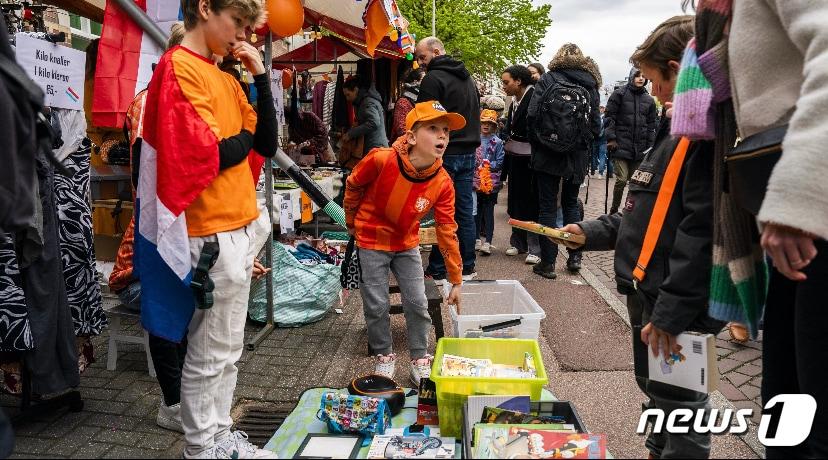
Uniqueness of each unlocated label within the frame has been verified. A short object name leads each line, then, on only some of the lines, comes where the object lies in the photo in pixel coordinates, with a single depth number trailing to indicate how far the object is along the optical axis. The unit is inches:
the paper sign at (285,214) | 222.1
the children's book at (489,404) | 101.3
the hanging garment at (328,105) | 462.0
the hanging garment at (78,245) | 131.6
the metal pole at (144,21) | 137.7
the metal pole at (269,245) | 177.9
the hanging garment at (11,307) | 114.7
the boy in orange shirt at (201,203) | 93.4
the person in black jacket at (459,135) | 231.9
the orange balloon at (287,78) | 346.2
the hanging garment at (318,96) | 484.0
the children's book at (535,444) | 78.2
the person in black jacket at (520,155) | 272.4
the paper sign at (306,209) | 269.4
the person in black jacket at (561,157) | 248.2
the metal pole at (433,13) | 887.7
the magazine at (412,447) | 104.0
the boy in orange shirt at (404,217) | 146.1
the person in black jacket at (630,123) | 340.8
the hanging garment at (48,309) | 119.8
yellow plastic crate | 109.4
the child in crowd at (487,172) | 293.9
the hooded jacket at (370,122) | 300.5
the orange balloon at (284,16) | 172.2
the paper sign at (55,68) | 122.9
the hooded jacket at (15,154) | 55.8
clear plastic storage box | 150.0
